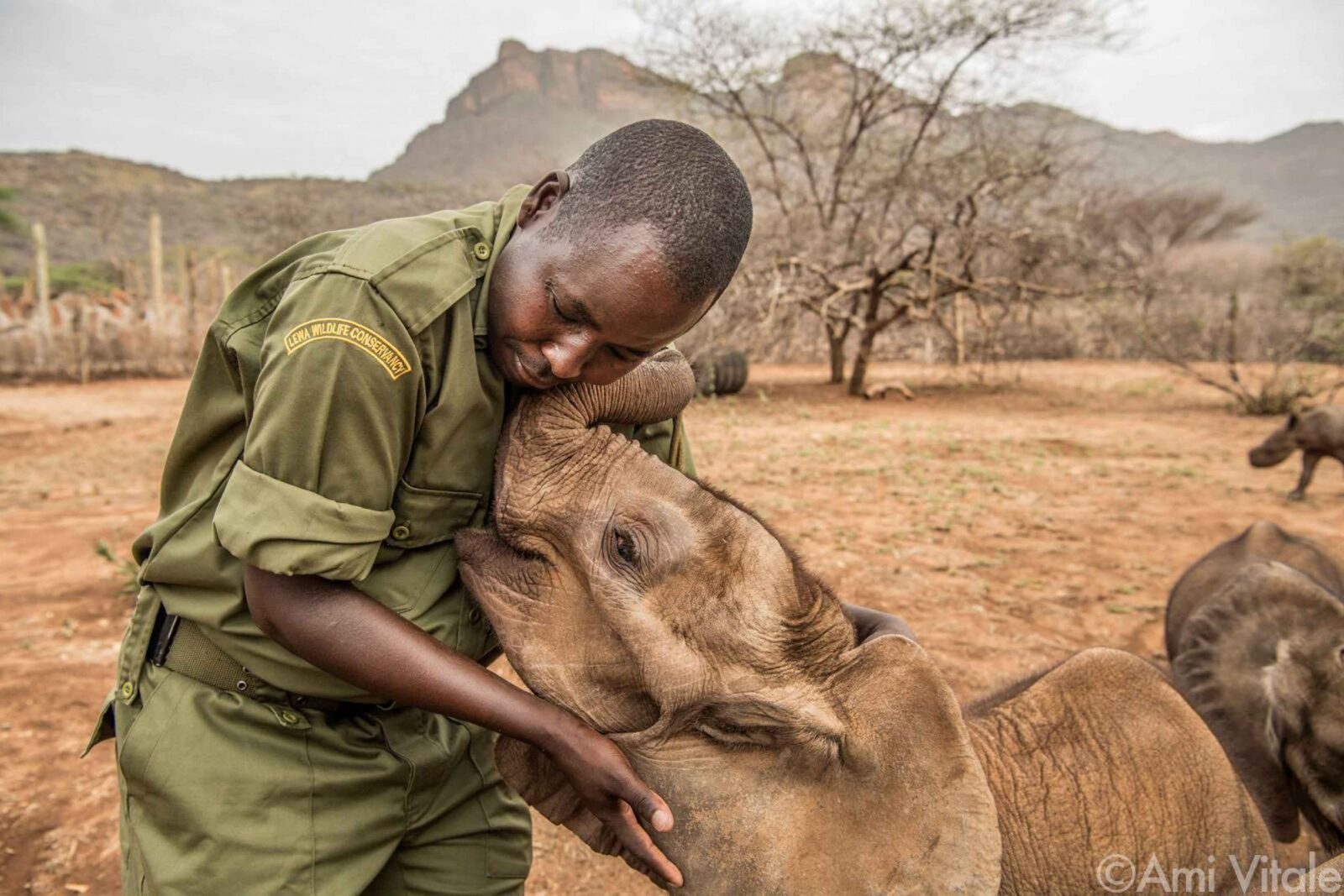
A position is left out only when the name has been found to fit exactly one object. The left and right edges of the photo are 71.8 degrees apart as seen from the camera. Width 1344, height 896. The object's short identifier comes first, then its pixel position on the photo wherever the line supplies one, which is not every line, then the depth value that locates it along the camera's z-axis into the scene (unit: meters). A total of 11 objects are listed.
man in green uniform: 1.35
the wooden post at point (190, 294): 20.86
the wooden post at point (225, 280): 23.25
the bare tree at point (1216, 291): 15.55
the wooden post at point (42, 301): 17.72
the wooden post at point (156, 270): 20.28
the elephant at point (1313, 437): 8.64
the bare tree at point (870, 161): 16.41
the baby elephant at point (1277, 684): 2.67
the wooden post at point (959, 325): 17.62
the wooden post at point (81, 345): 17.94
